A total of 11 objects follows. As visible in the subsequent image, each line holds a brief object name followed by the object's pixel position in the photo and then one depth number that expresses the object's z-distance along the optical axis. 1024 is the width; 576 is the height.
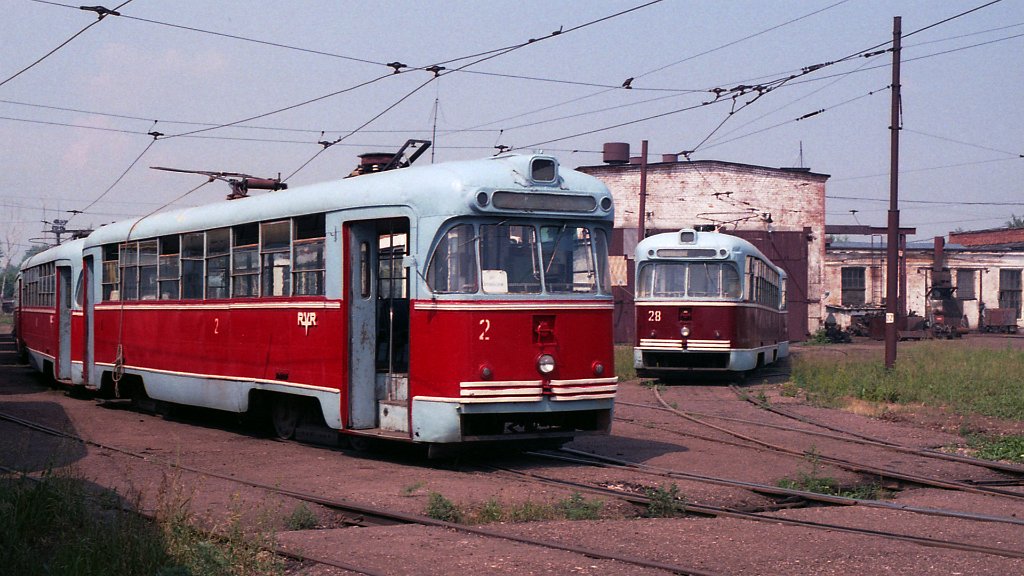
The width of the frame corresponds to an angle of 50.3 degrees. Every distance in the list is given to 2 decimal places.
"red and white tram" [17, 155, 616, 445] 10.39
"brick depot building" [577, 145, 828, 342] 44.12
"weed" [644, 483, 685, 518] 8.43
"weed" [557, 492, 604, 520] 8.23
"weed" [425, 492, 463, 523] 8.15
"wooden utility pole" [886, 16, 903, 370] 22.47
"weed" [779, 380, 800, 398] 20.19
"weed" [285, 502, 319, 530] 7.90
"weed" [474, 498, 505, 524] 8.12
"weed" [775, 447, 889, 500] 9.77
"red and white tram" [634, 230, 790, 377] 22.12
